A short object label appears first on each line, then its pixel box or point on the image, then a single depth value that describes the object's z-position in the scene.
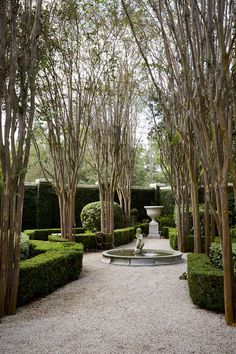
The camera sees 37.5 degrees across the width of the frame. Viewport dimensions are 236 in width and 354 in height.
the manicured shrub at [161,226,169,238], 17.53
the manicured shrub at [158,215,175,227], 18.46
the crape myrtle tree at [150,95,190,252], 11.55
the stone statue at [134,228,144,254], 9.90
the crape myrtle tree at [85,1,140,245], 12.14
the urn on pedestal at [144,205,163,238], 17.69
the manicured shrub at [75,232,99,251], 12.35
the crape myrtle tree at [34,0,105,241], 9.37
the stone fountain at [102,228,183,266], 9.16
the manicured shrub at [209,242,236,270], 6.10
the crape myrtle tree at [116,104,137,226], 17.71
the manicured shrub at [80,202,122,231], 14.48
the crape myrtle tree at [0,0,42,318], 4.59
